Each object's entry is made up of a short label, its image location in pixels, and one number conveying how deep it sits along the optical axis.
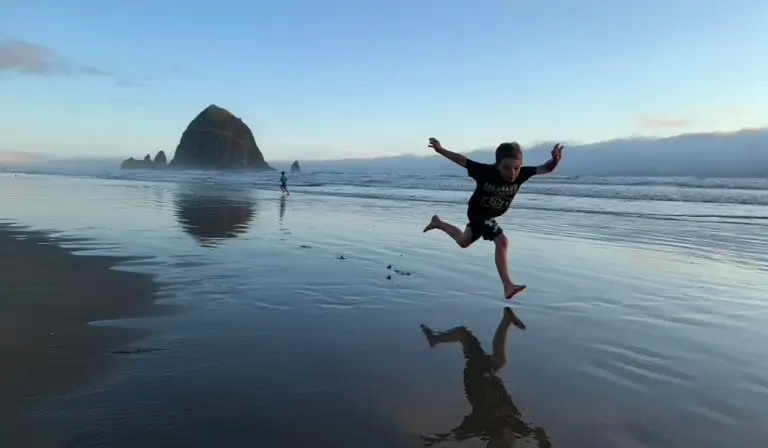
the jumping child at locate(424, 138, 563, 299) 5.77
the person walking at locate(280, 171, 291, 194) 29.17
